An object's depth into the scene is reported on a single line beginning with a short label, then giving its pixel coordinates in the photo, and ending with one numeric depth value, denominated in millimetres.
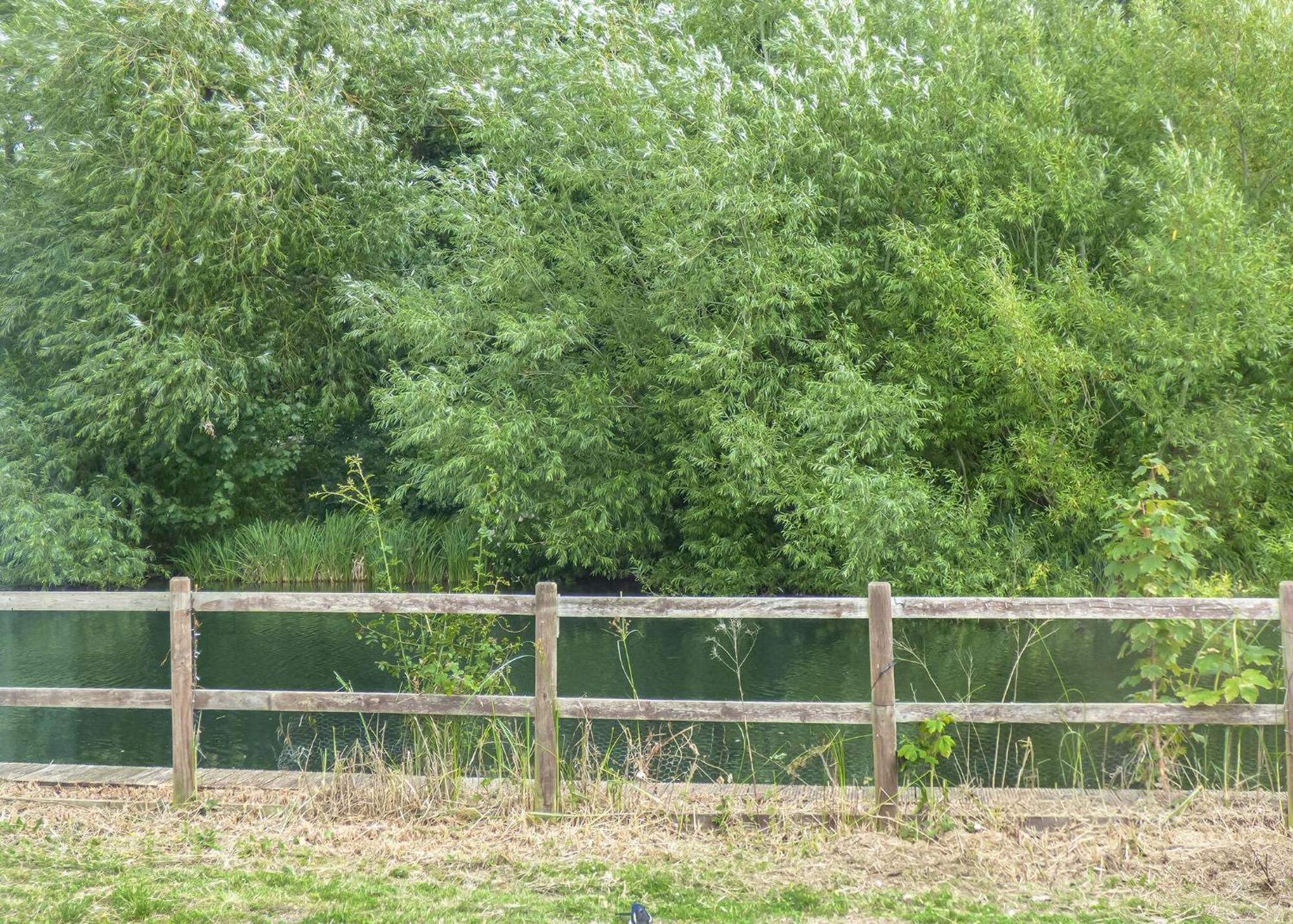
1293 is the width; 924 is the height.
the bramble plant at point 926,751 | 5598
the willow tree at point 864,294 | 15492
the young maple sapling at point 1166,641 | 5680
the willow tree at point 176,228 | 18469
